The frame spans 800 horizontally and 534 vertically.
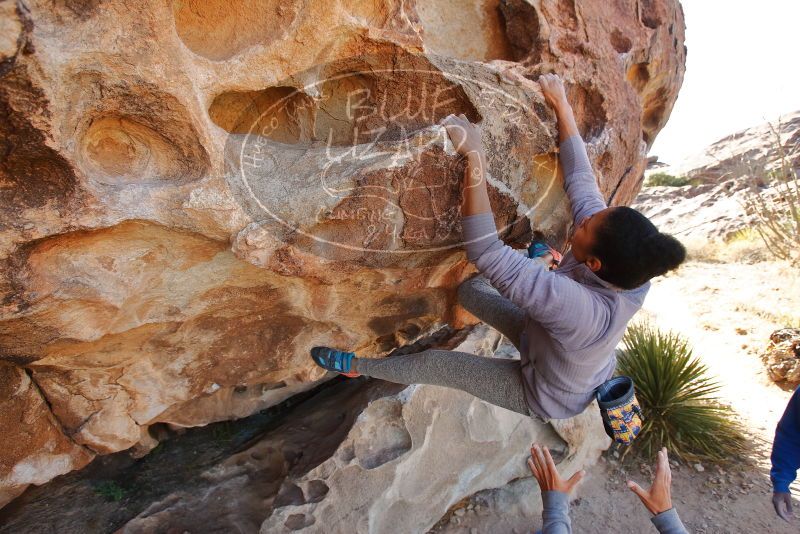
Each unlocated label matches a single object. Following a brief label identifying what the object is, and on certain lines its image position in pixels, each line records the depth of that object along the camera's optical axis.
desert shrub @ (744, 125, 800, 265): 8.40
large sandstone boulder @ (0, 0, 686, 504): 1.50
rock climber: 1.57
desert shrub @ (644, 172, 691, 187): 15.31
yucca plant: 4.24
